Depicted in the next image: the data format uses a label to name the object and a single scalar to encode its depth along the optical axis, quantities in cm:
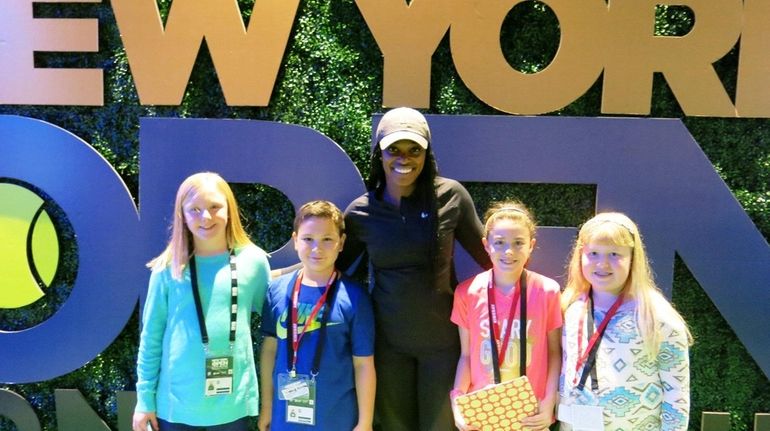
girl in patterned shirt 190
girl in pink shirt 206
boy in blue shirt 208
